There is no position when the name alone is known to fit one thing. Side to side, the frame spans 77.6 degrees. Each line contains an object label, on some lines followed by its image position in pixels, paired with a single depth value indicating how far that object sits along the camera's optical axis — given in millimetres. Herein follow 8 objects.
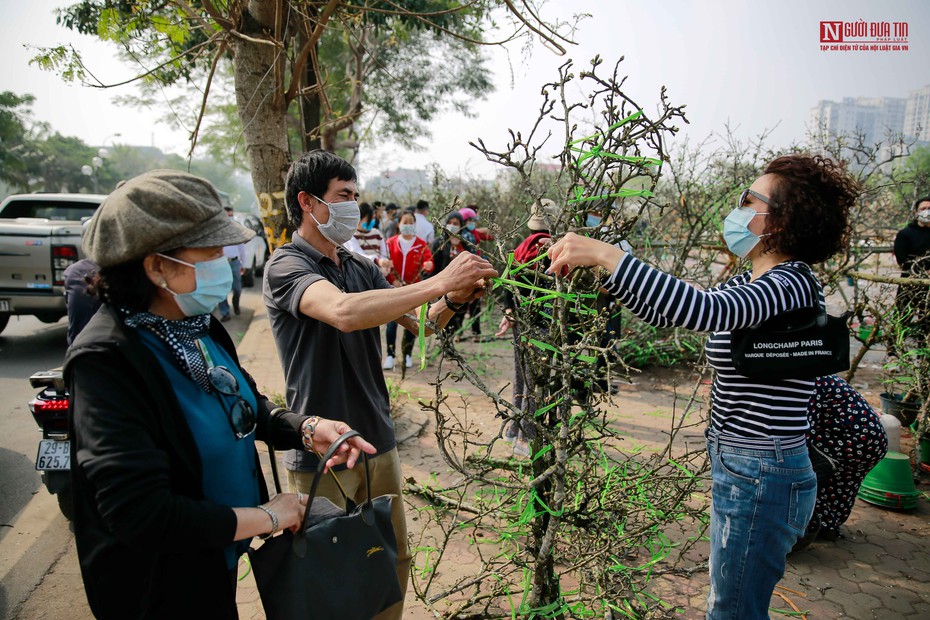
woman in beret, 1252
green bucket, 3730
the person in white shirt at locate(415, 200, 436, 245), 9297
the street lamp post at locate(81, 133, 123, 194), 30562
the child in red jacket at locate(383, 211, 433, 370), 7270
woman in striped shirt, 1750
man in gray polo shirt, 1935
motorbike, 3330
